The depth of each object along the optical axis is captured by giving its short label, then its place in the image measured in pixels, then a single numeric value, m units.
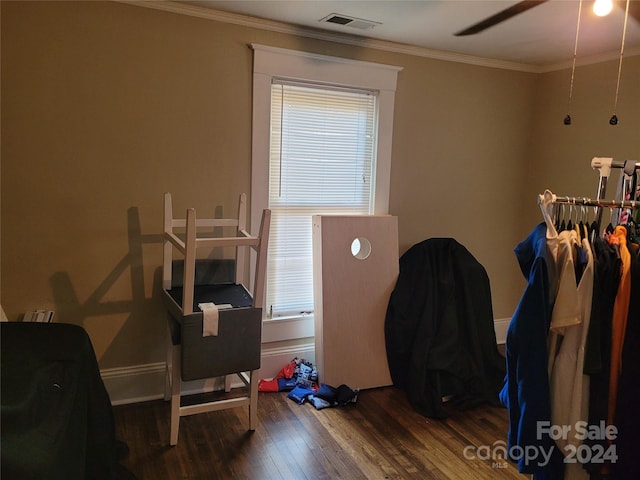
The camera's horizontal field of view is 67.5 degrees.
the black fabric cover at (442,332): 2.82
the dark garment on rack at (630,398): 1.50
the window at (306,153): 2.87
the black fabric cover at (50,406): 1.50
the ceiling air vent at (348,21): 2.63
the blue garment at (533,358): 1.51
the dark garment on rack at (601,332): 1.52
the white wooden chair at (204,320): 2.15
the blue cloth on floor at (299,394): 2.82
